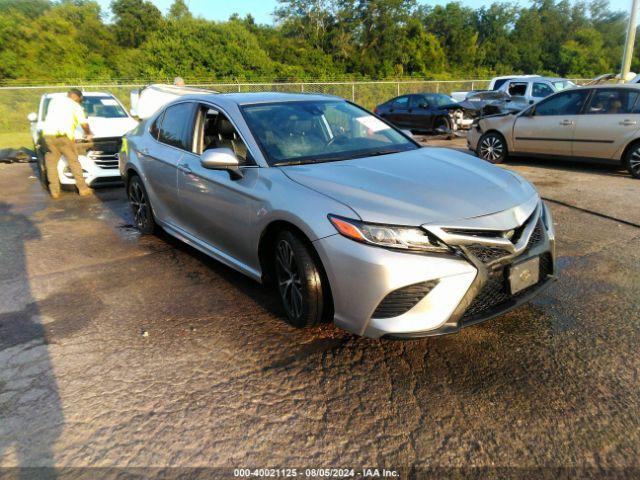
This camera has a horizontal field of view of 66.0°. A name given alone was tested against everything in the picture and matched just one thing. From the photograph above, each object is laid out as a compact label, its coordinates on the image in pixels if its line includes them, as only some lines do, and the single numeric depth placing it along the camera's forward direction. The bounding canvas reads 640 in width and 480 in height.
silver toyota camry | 2.73
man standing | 7.72
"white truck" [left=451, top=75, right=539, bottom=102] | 17.36
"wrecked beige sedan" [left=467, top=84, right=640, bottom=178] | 8.15
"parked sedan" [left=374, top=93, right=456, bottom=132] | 15.83
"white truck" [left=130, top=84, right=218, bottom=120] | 10.36
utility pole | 15.84
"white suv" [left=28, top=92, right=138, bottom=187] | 8.39
